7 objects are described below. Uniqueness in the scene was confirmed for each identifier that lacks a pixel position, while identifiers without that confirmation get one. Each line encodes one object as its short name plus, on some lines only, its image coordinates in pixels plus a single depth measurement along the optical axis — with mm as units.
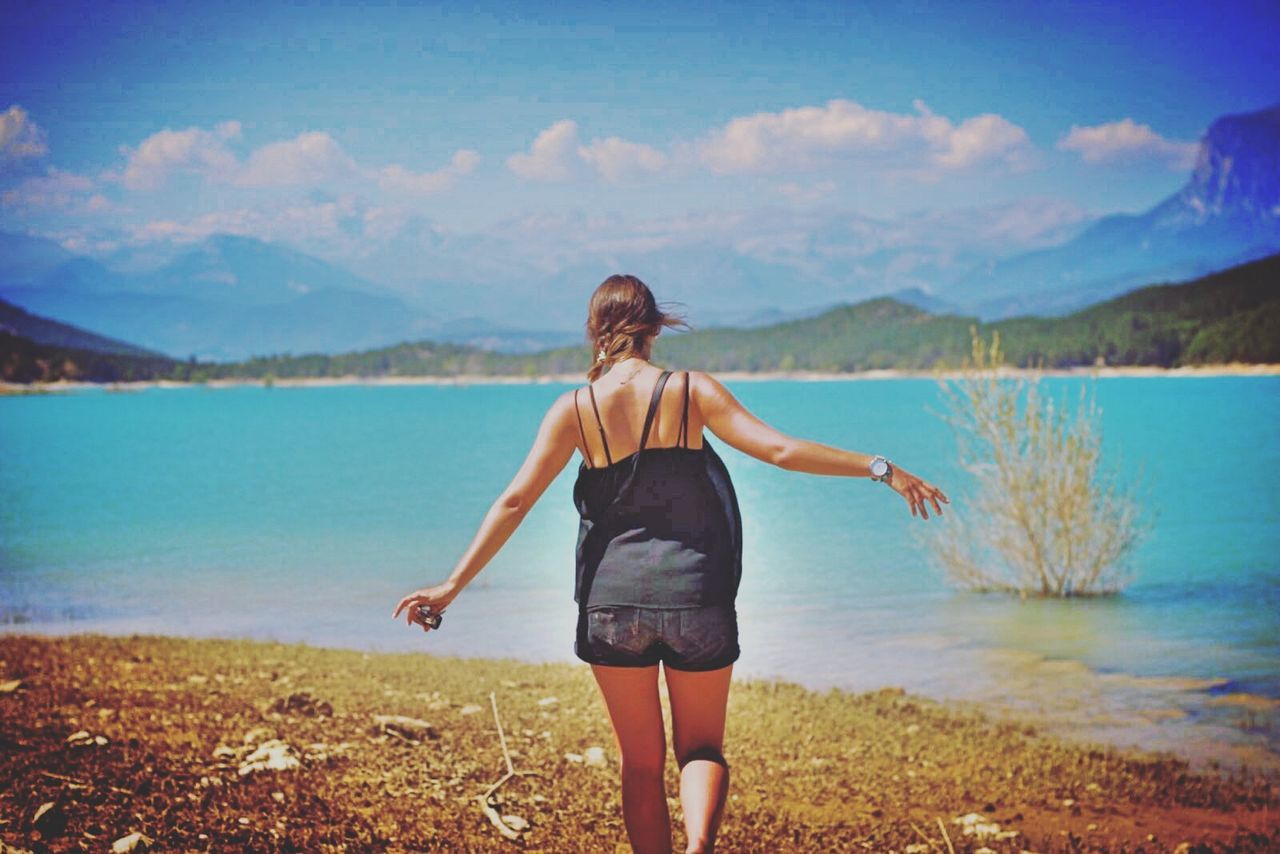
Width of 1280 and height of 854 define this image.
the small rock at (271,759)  5883
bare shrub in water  14539
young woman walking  3811
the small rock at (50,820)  4887
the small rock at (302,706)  7266
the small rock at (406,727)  6824
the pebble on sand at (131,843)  4809
